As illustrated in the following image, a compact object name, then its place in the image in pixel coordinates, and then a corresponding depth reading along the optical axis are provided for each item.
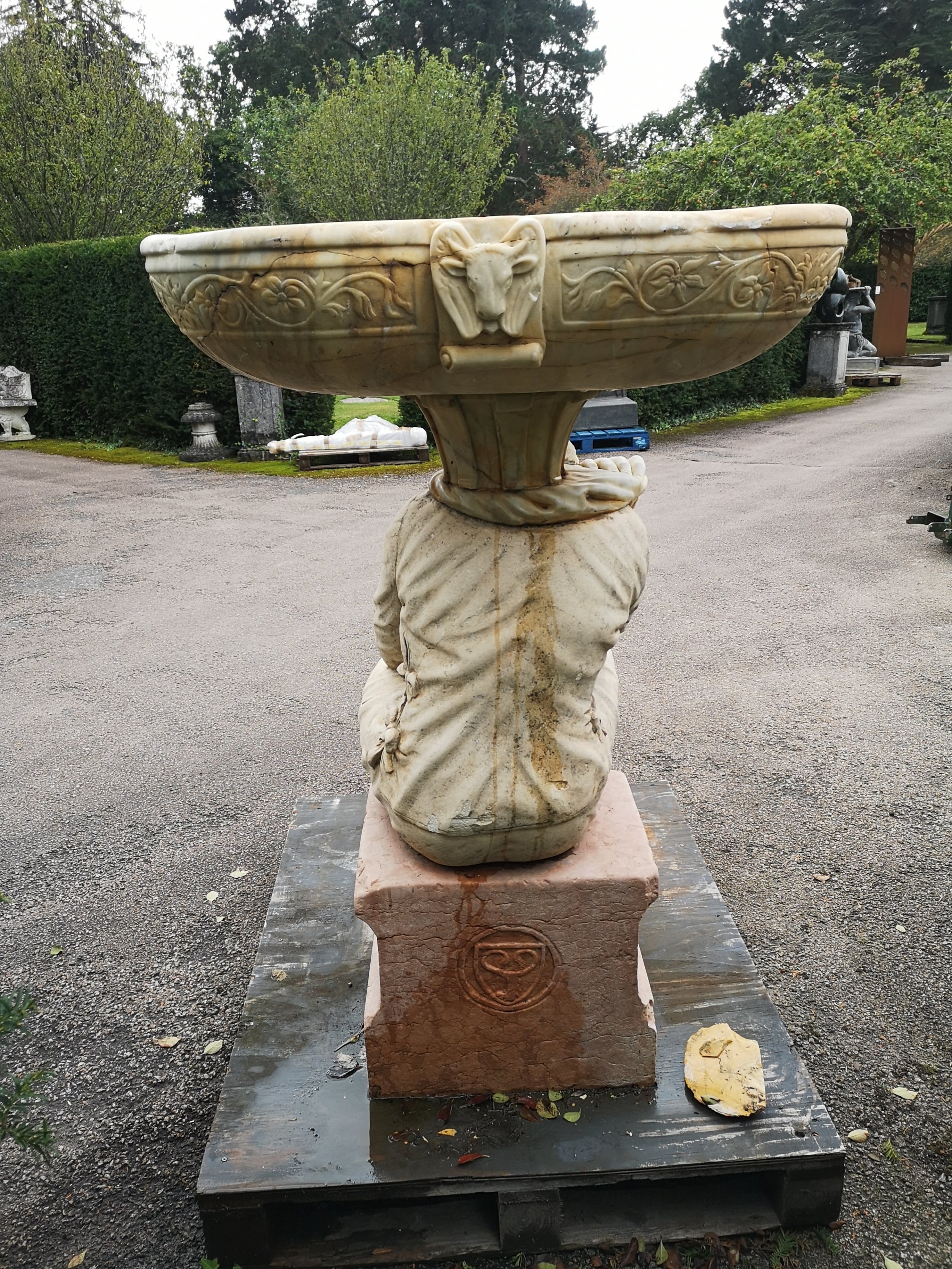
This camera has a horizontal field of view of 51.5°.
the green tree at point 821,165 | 17.72
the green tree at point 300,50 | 34.94
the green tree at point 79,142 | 16.59
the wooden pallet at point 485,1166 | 2.14
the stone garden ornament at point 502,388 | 1.64
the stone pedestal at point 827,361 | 17.72
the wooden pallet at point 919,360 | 22.39
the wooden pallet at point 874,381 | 19.17
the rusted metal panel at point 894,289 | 22.09
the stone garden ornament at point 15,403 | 15.62
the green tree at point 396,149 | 18.89
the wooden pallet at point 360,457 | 12.14
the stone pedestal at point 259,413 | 12.99
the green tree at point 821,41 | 31.48
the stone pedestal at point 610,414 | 12.19
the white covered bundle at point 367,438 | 12.09
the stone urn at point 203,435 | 13.33
